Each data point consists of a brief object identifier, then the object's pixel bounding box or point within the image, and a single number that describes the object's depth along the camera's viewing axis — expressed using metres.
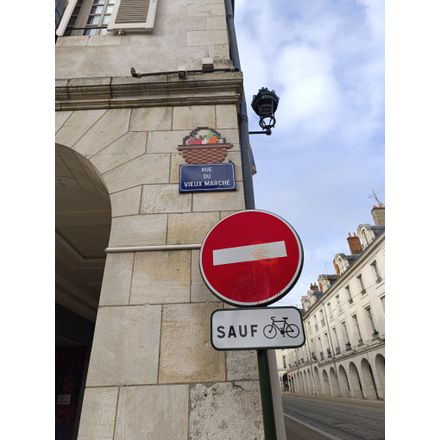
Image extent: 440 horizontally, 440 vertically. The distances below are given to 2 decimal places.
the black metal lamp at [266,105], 4.29
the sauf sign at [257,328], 1.38
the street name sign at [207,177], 2.93
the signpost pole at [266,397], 1.29
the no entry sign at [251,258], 1.59
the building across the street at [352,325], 23.17
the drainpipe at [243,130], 3.07
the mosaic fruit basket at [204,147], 3.10
